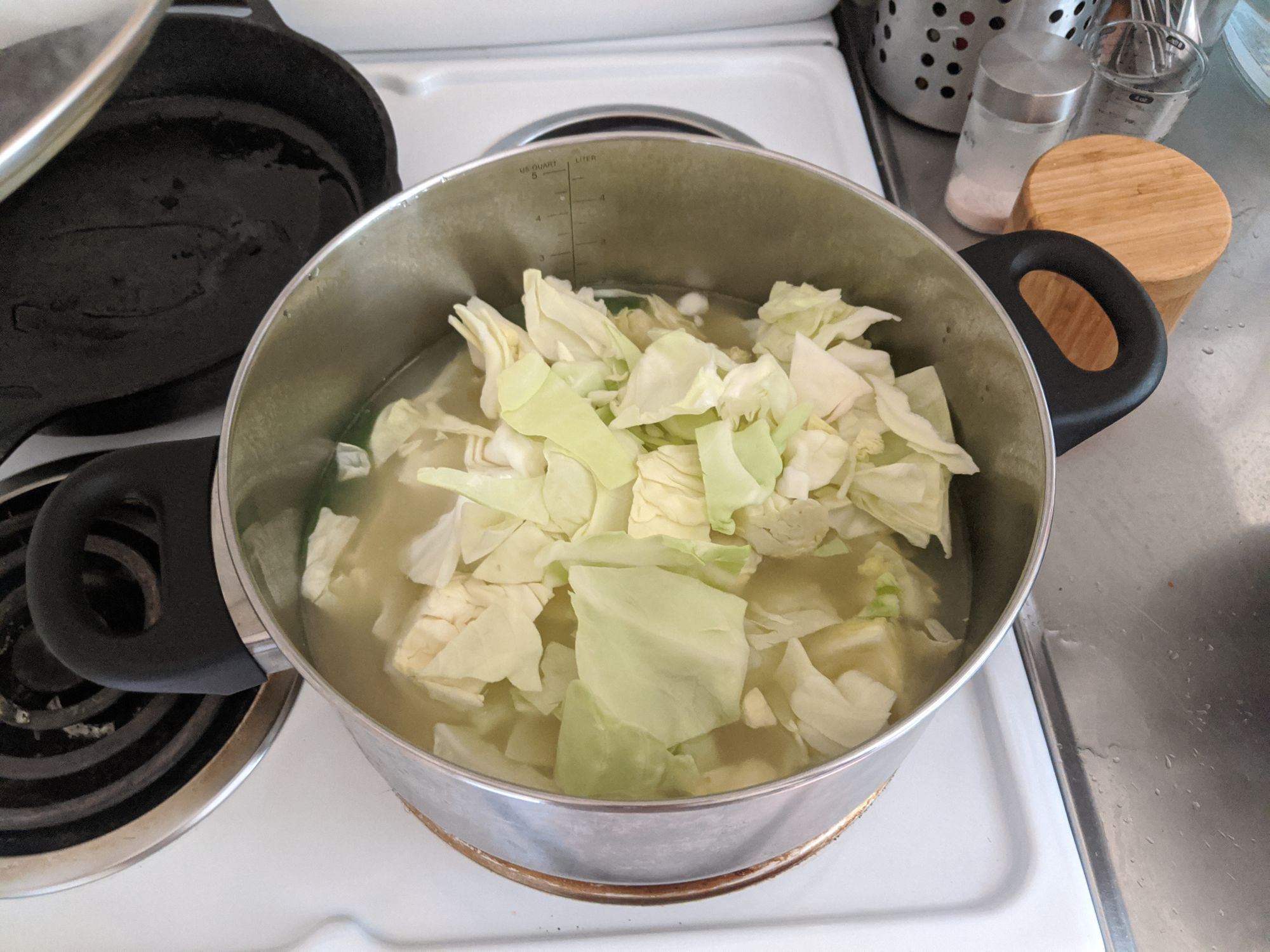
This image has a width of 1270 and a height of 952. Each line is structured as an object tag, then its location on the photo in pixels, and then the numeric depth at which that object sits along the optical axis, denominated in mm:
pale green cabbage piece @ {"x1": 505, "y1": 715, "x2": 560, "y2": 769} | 644
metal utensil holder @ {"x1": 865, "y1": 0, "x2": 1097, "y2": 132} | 914
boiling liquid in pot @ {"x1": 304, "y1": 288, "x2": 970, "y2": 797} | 673
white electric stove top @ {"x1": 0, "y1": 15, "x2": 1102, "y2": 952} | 598
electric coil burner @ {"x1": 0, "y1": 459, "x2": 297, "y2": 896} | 620
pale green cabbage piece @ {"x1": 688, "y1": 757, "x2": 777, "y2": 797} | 625
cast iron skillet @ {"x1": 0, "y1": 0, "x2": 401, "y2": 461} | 802
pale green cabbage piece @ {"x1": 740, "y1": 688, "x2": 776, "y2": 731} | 650
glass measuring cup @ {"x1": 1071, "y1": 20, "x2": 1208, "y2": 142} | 946
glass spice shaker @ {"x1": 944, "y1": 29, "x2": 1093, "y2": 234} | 846
